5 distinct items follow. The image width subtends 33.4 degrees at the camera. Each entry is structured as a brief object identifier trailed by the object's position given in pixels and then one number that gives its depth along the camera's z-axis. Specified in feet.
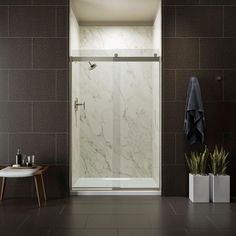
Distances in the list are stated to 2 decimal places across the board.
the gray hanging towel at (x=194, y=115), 13.92
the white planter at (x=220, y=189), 13.35
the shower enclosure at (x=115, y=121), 14.62
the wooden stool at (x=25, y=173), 12.44
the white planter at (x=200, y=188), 13.37
